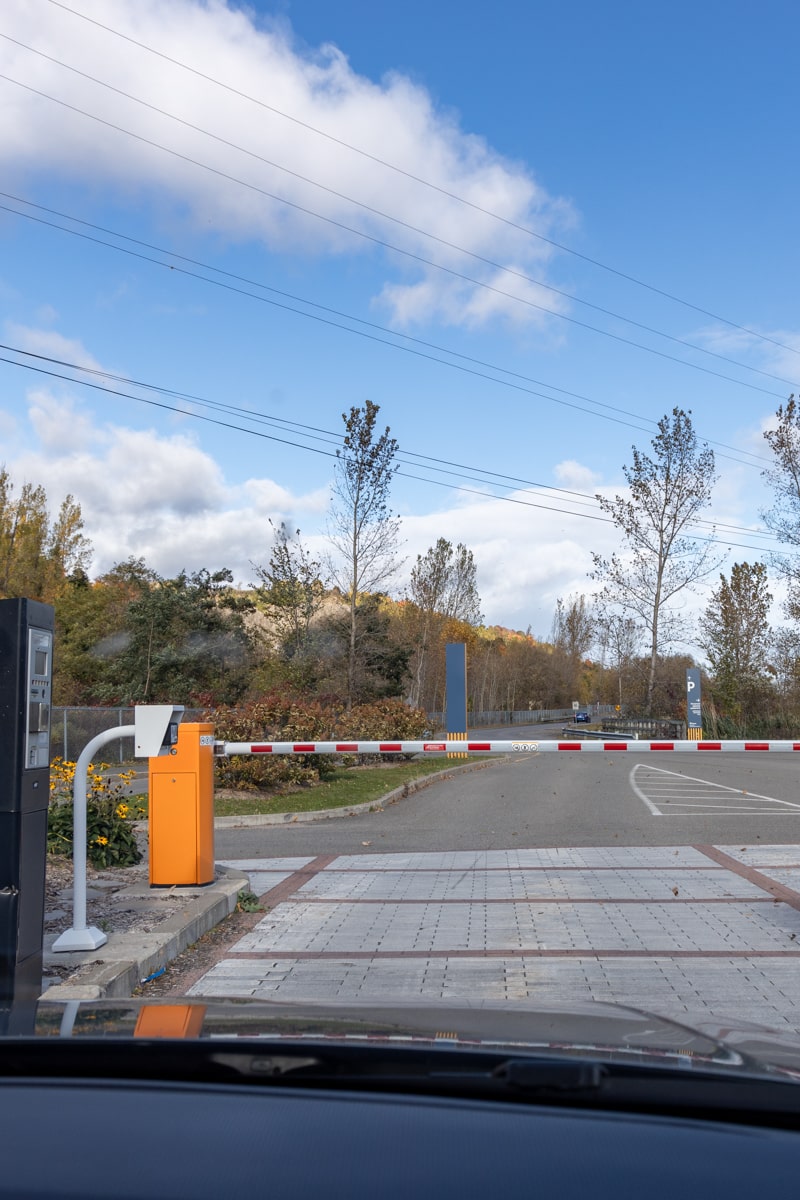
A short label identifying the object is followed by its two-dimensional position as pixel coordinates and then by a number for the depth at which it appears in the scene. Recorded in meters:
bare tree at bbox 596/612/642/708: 55.00
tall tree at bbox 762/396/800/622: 47.25
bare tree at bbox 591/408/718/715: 50.09
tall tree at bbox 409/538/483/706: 62.66
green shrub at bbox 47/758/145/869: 10.10
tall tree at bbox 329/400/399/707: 33.38
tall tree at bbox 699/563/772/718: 53.53
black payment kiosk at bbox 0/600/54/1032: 5.66
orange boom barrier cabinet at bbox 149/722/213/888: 8.66
